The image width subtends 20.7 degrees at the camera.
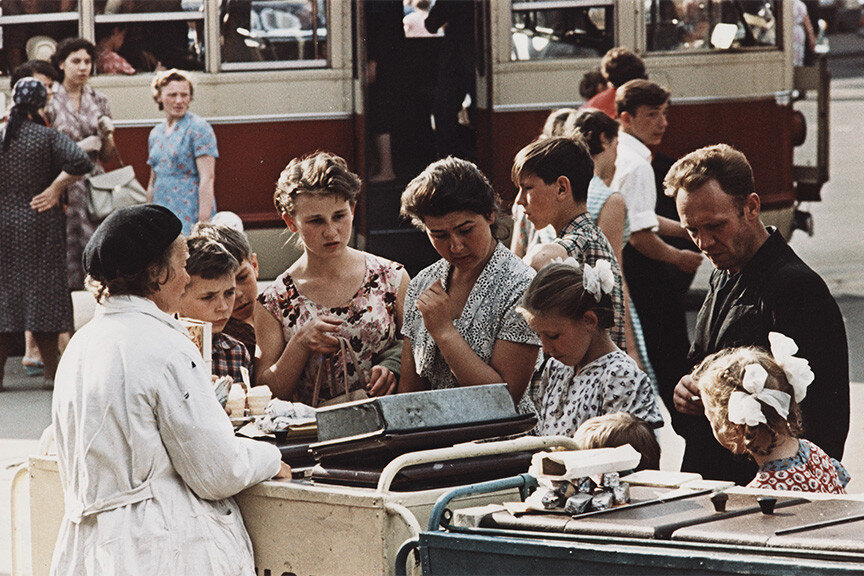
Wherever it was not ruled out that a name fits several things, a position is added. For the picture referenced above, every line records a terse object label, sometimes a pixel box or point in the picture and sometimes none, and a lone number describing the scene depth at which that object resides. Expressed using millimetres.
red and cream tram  17461
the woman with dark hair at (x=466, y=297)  6902
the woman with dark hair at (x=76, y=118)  16164
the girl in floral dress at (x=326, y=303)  7476
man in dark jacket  6350
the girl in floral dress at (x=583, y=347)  6756
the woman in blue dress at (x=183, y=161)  15865
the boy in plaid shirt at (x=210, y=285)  7590
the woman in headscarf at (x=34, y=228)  15166
